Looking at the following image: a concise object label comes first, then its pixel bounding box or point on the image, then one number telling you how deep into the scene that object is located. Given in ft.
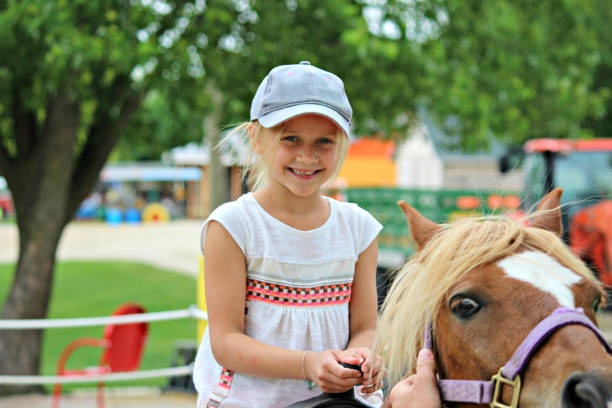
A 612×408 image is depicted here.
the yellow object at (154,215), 112.88
